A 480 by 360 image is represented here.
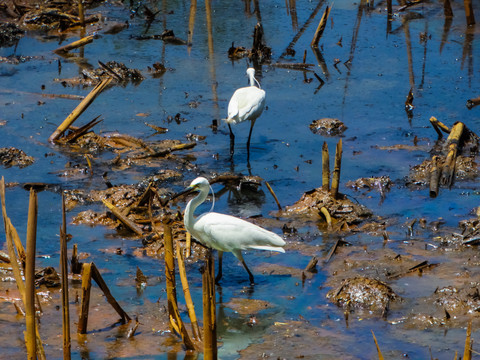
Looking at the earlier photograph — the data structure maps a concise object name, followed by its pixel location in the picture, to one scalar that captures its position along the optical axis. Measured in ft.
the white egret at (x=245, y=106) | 65.00
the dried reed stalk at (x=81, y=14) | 103.28
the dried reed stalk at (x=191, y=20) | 103.40
